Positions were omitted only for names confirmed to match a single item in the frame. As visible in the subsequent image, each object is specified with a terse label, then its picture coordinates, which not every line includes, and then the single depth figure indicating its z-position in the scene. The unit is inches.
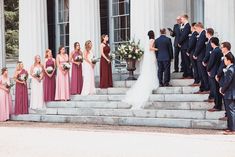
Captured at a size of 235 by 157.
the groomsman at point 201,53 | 557.0
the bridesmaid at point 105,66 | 675.4
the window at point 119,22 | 759.7
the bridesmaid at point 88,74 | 689.0
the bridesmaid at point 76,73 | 697.6
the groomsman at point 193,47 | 575.8
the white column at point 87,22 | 741.3
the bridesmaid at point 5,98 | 743.7
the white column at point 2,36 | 902.4
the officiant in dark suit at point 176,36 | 618.5
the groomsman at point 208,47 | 534.4
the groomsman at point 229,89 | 473.4
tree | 1047.6
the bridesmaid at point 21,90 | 734.5
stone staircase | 540.4
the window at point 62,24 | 829.8
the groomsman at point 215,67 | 512.4
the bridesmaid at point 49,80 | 716.7
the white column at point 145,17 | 667.4
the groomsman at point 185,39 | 602.9
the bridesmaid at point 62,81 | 700.7
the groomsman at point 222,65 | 479.8
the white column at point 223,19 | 586.6
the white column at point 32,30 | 800.3
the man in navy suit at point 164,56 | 611.5
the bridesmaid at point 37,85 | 719.1
